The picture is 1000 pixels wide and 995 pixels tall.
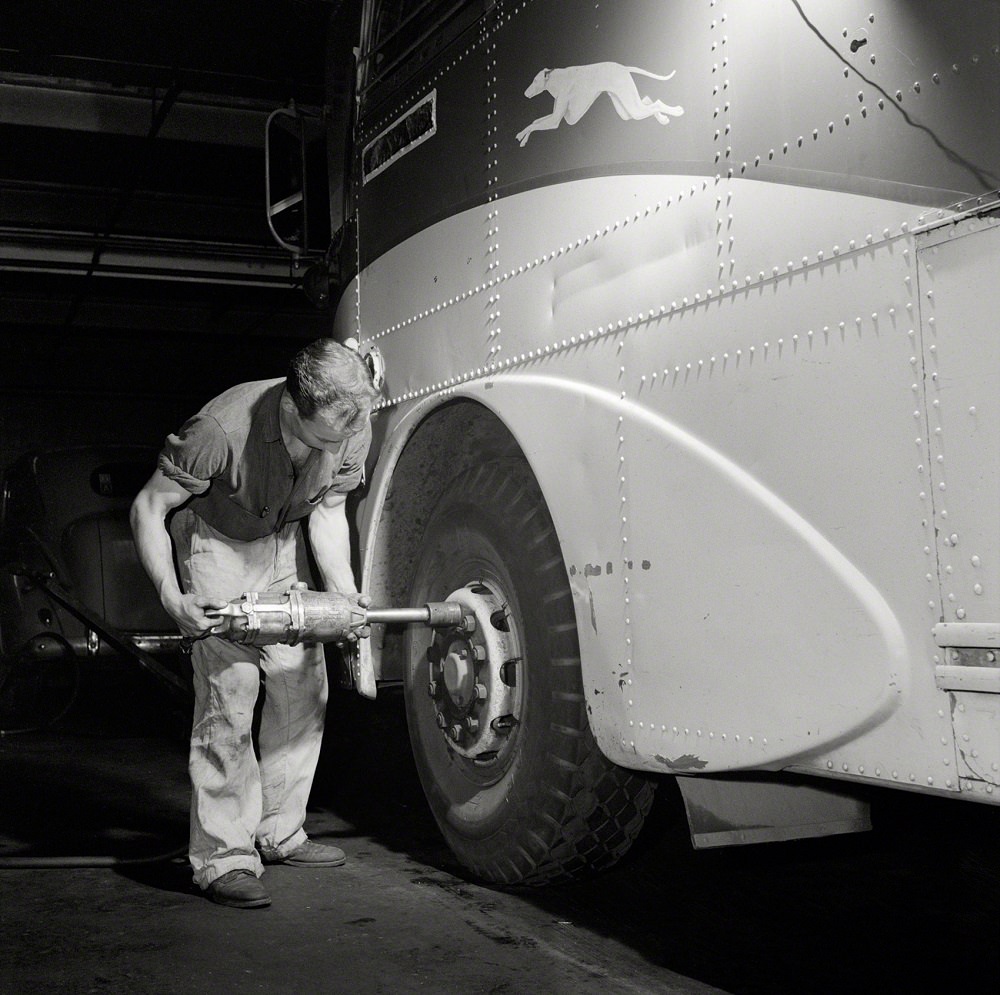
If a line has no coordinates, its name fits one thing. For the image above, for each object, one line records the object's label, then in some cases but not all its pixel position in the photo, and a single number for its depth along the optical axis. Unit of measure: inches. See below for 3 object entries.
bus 78.2
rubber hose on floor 150.1
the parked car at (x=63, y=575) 300.8
